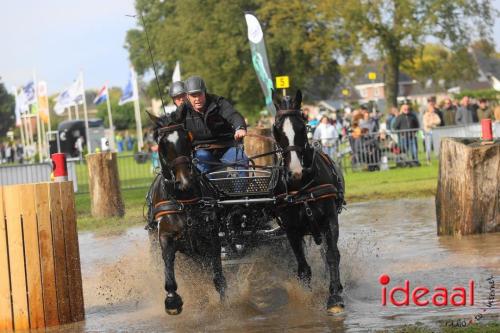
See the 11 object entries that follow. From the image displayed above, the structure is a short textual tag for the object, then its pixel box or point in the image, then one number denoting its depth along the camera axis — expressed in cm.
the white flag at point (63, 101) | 5355
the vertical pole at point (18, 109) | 6547
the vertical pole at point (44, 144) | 6656
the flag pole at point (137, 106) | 5427
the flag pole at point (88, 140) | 5300
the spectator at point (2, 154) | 7860
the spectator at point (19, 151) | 8261
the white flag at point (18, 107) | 6329
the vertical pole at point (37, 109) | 5701
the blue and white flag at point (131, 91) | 5425
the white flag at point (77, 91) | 5303
